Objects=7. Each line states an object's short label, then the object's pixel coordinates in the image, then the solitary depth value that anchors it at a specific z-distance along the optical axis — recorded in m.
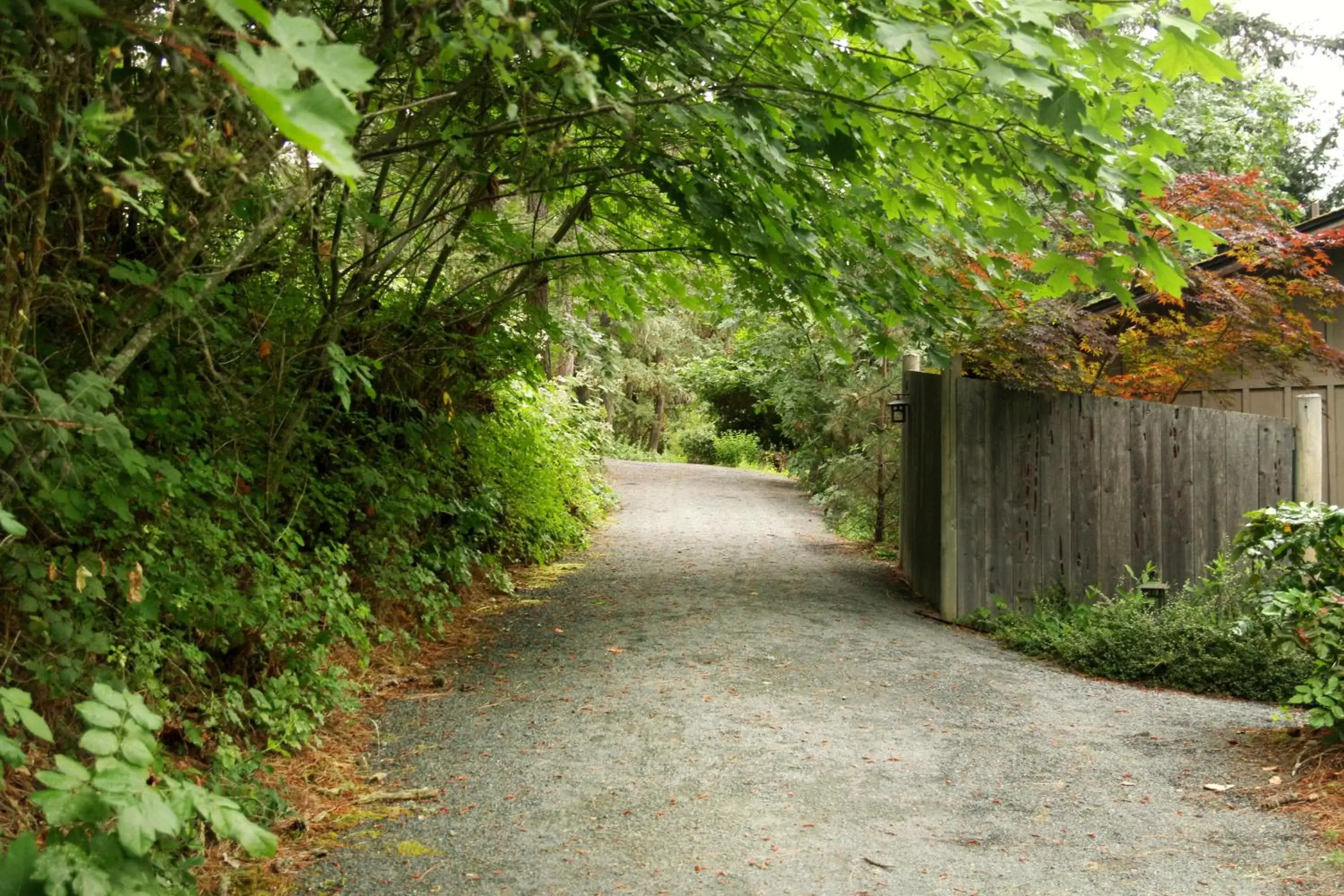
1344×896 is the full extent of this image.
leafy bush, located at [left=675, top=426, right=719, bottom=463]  34.56
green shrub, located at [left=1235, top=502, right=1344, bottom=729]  4.70
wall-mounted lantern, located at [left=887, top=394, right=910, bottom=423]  10.08
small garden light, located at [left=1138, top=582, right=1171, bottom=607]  8.13
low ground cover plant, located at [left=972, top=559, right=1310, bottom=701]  6.51
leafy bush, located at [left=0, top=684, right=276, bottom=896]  2.32
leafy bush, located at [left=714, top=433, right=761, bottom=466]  32.56
